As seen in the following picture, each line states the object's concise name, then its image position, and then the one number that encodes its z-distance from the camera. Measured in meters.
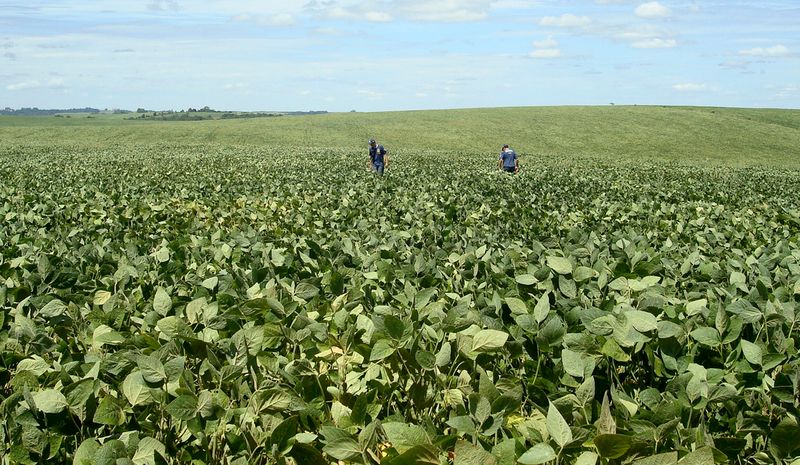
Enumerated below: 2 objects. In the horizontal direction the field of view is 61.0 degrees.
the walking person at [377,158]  22.61
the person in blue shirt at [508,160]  23.55
